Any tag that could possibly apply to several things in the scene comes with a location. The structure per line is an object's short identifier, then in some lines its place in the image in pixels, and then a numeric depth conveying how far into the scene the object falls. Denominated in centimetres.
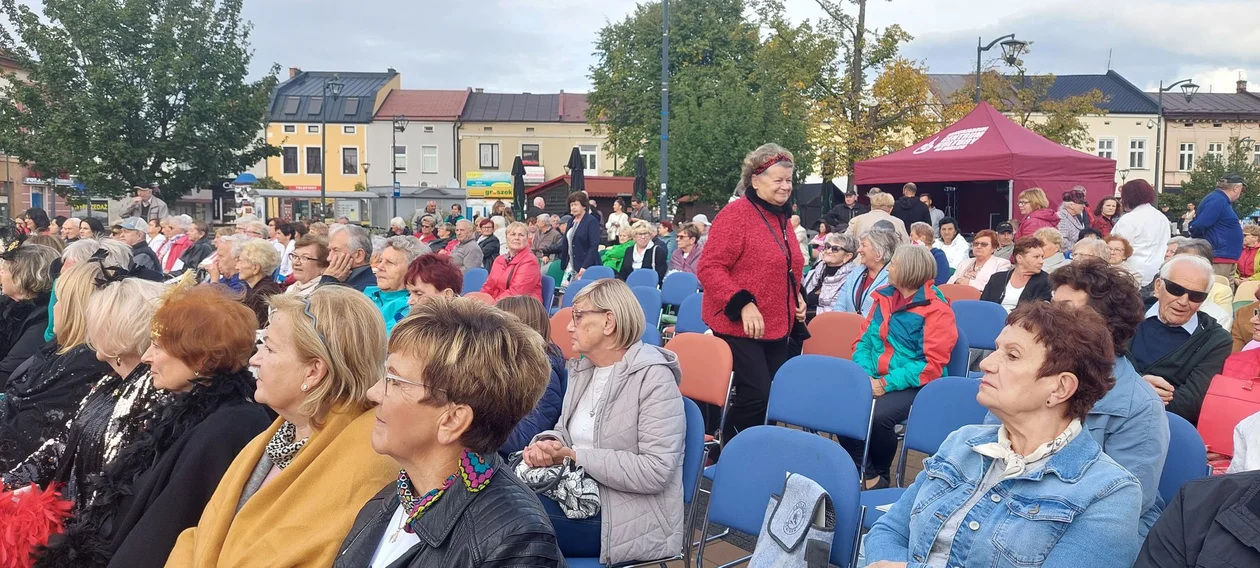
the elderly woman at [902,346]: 474
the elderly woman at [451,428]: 186
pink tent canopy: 1202
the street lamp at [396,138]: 4200
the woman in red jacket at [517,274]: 735
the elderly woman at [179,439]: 266
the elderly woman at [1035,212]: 922
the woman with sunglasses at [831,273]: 714
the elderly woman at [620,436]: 309
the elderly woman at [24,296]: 517
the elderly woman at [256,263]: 623
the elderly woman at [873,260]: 627
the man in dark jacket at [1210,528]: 180
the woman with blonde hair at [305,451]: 233
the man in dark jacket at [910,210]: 1198
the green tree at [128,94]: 2353
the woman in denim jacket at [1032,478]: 221
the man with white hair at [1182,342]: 378
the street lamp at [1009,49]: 1988
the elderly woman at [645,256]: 1100
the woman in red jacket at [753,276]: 439
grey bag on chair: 267
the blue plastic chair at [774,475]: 282
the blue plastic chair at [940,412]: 366
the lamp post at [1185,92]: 2792
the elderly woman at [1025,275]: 628
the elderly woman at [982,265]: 764
